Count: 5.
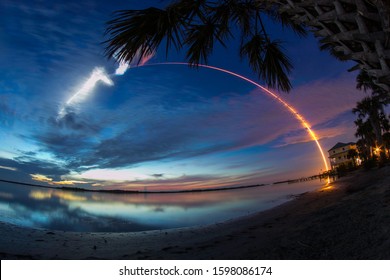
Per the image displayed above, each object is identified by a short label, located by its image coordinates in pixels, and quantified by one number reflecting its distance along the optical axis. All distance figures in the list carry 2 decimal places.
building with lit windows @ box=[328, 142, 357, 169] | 69.88
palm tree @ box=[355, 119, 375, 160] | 34.58
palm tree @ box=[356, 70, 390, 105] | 21.13
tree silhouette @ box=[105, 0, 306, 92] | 3.08
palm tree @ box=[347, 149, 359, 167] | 48.60
